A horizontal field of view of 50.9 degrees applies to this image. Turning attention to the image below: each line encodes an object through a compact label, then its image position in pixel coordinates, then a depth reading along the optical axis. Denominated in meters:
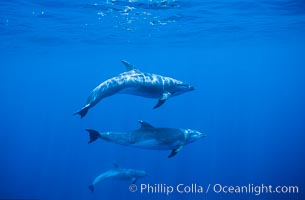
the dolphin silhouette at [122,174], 17.25
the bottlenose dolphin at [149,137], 10.27
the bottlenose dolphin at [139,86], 10.53
